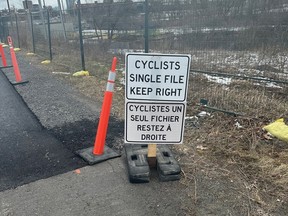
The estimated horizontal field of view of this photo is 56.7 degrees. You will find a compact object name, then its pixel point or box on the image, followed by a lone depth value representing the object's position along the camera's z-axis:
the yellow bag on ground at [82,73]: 8.48
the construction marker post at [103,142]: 3.31
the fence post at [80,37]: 7.87
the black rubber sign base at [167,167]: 3.08
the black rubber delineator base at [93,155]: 3.50
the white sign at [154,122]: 2.98
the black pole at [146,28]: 5.46
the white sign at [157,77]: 2.83
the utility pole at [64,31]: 10.16
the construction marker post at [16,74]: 7.81
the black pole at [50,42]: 11.29
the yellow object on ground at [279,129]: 3.82
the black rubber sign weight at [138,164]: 3.04
